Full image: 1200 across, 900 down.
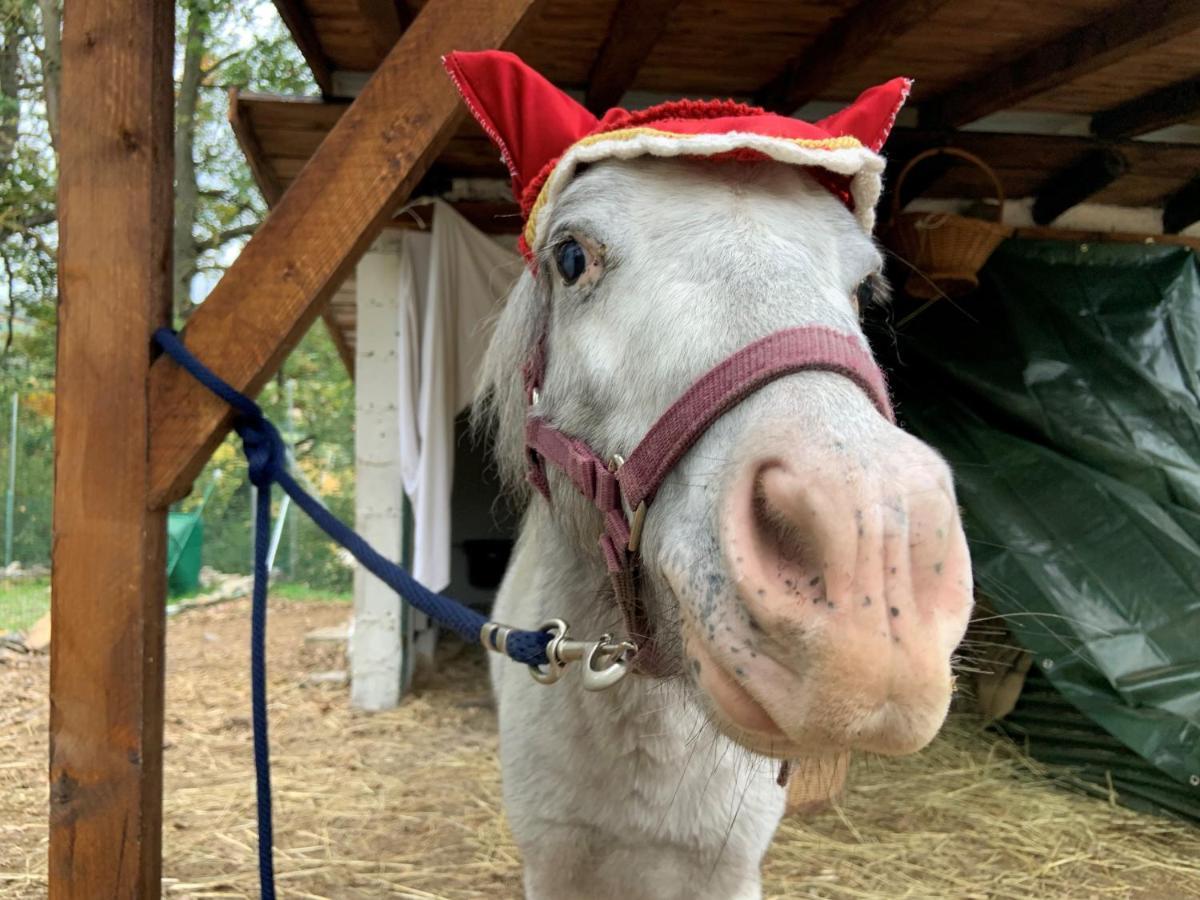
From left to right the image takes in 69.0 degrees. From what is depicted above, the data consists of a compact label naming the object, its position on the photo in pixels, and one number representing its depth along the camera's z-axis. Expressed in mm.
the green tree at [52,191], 7793
